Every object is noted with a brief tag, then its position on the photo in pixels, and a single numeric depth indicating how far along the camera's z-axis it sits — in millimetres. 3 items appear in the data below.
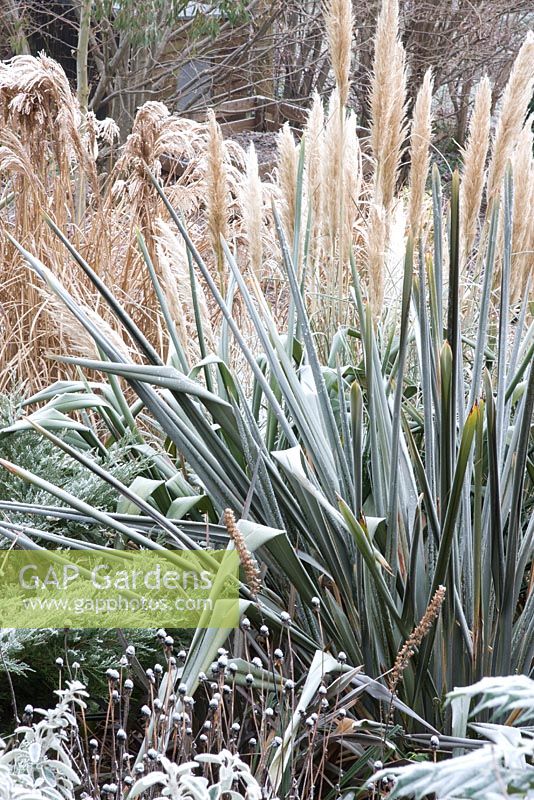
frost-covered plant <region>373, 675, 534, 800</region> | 2160
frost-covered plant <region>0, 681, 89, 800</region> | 3628
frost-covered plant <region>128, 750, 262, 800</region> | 3364
